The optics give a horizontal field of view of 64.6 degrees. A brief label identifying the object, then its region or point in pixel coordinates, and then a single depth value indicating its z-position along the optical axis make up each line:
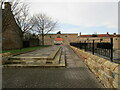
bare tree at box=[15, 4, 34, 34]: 21.75
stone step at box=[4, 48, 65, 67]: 6.20
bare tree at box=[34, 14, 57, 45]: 38.11
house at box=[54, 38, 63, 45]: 54.19
